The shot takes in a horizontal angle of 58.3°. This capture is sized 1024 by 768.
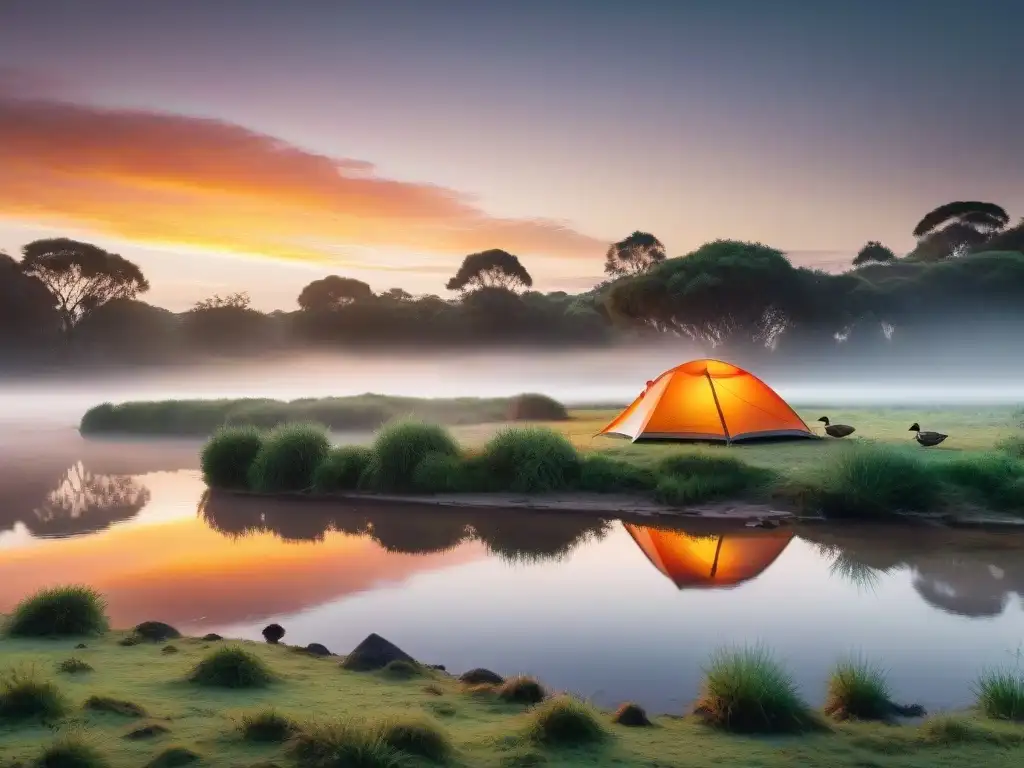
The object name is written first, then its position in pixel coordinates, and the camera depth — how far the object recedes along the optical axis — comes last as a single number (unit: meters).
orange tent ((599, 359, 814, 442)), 20.55
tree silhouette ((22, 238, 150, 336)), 54.03
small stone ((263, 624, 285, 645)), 8.61
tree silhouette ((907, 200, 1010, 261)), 51.44
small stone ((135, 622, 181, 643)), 8.14
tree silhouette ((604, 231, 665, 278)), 54.84
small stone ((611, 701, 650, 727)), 6.01
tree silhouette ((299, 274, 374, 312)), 66.06
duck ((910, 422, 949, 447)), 19.50
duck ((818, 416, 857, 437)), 21.03
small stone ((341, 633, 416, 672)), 7.31
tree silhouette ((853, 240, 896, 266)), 56.63
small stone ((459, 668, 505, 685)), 7.02
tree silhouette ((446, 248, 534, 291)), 56.31
